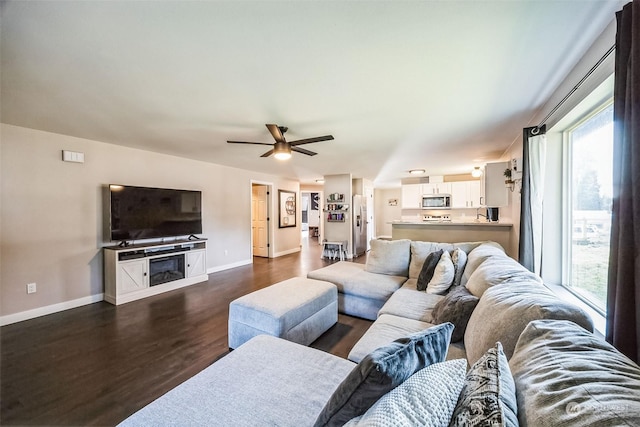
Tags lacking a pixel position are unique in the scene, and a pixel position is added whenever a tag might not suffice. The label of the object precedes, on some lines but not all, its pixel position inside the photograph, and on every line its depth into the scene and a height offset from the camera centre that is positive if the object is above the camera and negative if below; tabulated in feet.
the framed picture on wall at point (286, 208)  24.21 +0.17
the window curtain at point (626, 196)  3.18 +0.16
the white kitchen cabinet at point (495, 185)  12.14 +1.14
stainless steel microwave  22.17 +0.70
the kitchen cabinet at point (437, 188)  22.33 +1.93
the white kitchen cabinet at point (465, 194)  21.11 +1.25
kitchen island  11.74 -1.18
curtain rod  4.47 +2.70
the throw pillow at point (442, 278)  8.41 -2.37
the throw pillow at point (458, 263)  8.70 -1.93
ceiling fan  9.77 +2.67
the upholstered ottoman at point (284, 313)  7.07 -3.12
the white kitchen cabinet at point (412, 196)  23.84 +1.26
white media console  11.84 -3.06
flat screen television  12.42 -0.11
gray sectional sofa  2.06 -1.77
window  5.75 +0.06
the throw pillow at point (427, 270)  8.94 -2.22
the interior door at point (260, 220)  23.67 -0.99
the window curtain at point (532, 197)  7.92 +0.37
